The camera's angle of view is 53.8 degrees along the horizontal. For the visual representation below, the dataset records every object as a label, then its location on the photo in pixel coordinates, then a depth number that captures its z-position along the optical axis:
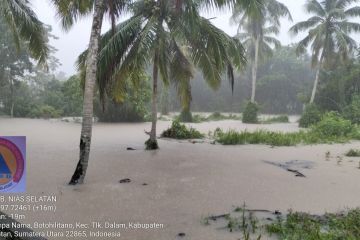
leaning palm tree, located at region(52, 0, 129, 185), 5.93
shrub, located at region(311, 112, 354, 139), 13.95
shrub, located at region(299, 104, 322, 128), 19.33
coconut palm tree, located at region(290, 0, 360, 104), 20.09
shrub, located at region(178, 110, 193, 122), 20.98
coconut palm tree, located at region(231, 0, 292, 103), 22.92
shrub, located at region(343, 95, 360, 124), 18.33
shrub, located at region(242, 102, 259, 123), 21.38
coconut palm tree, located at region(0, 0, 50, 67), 8.99
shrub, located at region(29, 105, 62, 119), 22.72
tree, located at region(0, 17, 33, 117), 21.82
